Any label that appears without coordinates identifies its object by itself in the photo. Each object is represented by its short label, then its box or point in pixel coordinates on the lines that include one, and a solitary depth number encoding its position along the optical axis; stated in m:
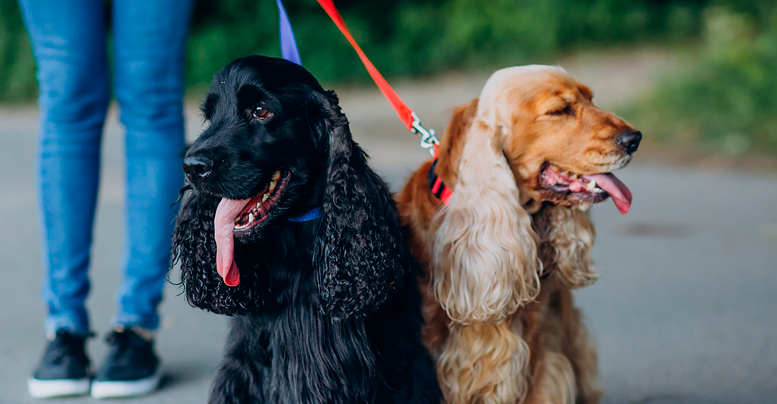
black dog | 1.71
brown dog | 2.03
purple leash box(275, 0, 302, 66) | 2.15
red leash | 2.23
